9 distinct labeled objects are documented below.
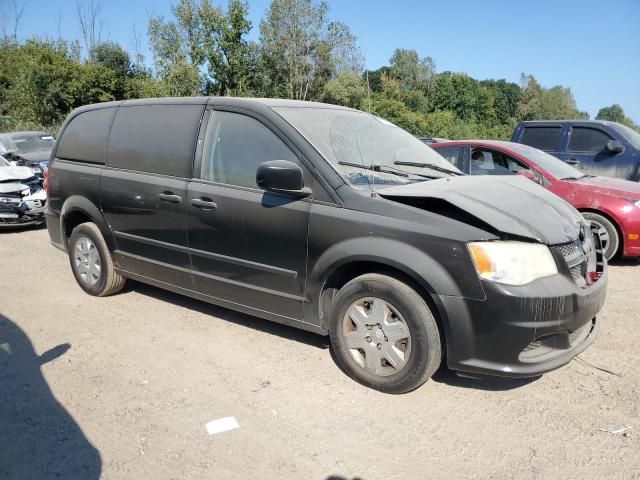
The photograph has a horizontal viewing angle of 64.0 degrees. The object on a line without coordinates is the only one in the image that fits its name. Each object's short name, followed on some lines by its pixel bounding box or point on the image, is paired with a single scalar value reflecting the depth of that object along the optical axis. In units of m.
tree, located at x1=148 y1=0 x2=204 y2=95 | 31.80
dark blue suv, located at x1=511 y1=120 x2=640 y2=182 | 8.12
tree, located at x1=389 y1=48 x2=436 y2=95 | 74.69
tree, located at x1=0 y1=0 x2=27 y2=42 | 38.50
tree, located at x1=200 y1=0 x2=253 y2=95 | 33.34
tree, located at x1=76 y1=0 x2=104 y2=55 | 39.83
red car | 6.18
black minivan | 2.91
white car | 8.55
